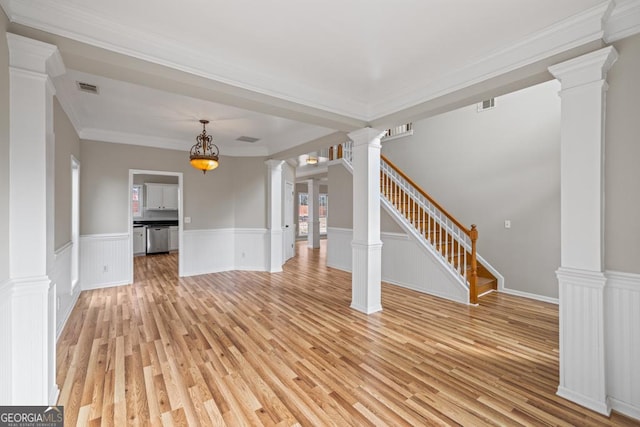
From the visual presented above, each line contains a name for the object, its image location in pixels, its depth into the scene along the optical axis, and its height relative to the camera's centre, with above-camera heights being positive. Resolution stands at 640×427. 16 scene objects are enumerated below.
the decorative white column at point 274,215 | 6.58 -0.02
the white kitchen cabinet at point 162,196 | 9.36 +0.61
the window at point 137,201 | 9.40 +0.45
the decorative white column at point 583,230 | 2.05 -0.13
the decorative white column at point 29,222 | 1.83 -0.04
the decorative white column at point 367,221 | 4.00 -0.11
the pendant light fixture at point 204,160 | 4.53 +0.87
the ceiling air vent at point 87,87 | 3.38 +1.54
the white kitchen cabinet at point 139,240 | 8.88 -0.79
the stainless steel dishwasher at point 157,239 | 9.12 -0.79
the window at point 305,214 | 13.24 -0.01
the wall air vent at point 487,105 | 5.16 +1.96
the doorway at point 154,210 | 9.02 +0.16
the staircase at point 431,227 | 4.56 -0.25
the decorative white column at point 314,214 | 10.61 -0.01
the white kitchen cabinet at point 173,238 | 9.60 -0.79
